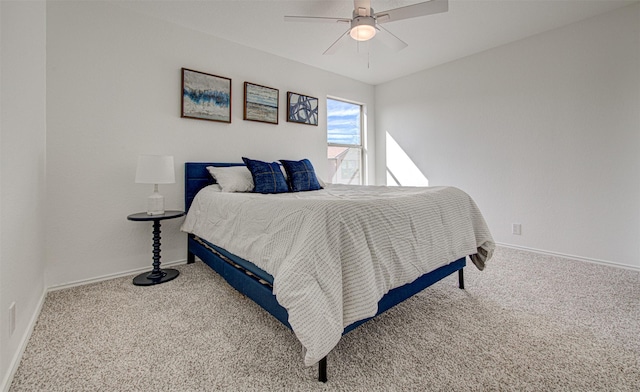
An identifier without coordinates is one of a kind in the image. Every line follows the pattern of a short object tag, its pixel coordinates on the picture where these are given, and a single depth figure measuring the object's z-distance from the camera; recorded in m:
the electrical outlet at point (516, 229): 3.31
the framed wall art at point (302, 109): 3.69
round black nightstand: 2.31
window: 4.39
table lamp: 2.27
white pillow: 2.66
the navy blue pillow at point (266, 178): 2.73
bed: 1.14
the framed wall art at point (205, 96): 2.85
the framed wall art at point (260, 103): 3.29
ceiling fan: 1.95
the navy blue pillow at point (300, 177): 2.98
